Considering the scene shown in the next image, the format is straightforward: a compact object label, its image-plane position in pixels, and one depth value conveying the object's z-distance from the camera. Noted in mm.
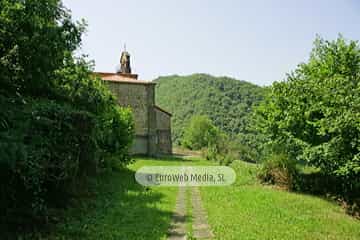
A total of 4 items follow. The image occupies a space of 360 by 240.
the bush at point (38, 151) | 5508
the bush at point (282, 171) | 15357
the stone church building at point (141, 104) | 33281
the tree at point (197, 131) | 58906
